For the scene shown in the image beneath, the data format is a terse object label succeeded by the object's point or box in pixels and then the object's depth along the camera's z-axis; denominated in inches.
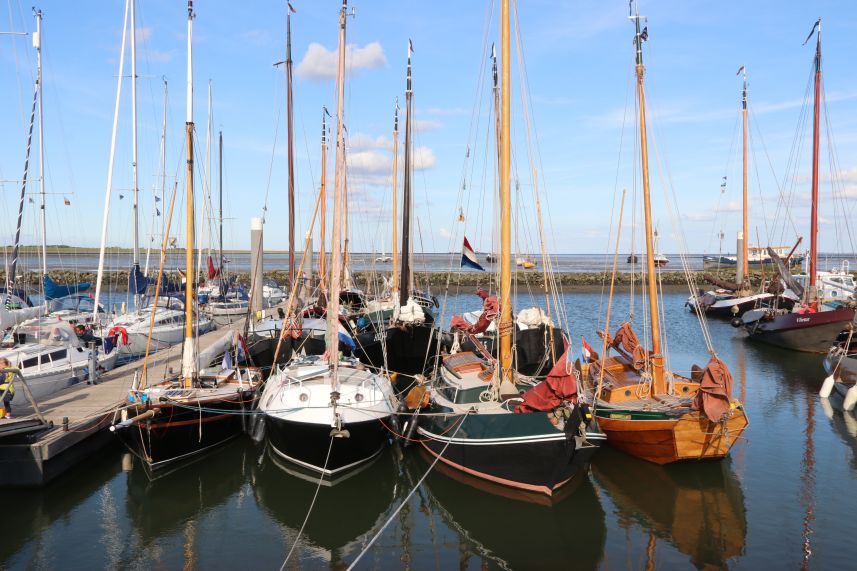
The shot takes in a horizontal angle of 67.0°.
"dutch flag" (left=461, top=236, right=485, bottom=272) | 1129.4
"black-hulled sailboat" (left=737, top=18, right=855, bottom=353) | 1343.5
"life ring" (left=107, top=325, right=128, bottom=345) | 1030.6
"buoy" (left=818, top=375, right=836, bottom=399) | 960.3
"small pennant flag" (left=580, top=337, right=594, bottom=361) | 863.7
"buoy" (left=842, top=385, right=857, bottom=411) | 877.8
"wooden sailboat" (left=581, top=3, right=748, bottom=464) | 612.1
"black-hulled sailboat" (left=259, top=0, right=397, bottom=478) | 614.2
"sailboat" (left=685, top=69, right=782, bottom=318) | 1925.4
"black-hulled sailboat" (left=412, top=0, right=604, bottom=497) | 556.4
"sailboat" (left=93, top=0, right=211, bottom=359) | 1148.8
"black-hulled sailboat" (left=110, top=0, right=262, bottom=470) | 638.5
